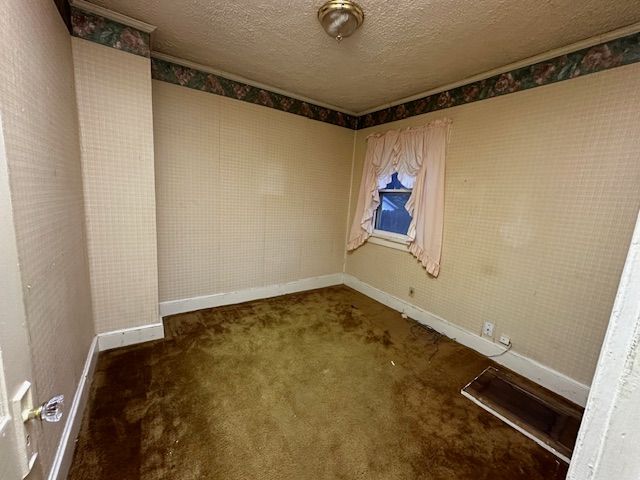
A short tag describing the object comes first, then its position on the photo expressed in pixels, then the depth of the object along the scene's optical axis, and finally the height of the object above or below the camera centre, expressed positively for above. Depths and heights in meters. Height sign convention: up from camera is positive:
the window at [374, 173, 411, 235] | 3.02 -0.07
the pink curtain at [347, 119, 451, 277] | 2.55 +0.33
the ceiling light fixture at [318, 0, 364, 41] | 1.49 +1.05
